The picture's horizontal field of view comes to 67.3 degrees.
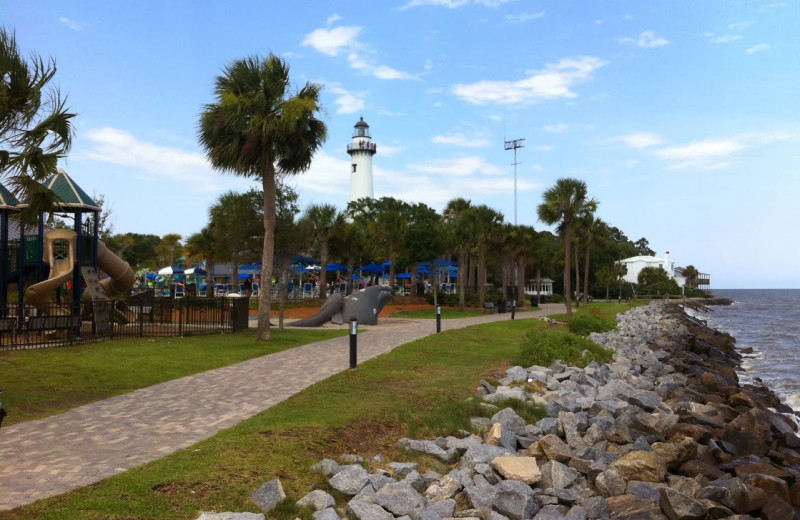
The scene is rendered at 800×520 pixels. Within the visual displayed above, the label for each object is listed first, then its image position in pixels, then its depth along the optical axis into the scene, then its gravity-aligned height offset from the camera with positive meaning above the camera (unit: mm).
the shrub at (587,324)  24467 -1794
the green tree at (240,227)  37688 +3541
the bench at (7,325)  16094 -1141
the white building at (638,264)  106250 +3339
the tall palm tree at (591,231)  56719 +5147
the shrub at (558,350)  15640 -1895
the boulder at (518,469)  6992 -2202
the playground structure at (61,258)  20672 +903
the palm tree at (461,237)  40812 +3135
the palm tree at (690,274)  117875 +1663
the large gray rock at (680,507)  6336 -2386
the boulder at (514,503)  6141 -2291
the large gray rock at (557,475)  7047 -2306
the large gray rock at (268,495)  5500 -1971
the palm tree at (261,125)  18406 +4898
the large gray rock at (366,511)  5641 -2167
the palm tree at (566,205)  37188 +4879
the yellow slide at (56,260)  20956 +810
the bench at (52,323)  16047 -1127
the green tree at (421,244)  40438 +2592
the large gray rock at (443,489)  6418 -2241
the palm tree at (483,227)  42125 +3973
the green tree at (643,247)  153250 +9128
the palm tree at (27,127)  8602 +2373
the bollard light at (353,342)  12422 -1227
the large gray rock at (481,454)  7404 -2167
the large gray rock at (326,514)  5370 -2084
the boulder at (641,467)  7529 -2340
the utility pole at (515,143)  71250 +16509
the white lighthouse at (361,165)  79312 +15618
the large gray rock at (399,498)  5875 -2154
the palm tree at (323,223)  45875 +4596
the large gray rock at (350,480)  6109 -2037
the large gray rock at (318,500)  5598 -2044
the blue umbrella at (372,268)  50206 +1223
